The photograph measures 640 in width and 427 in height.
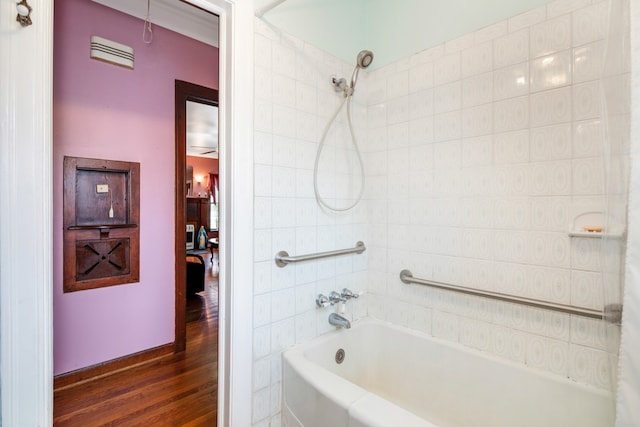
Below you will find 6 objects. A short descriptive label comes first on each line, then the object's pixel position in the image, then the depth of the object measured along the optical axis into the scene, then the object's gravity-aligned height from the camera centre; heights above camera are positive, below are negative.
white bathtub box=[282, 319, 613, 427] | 1.06 -0.75
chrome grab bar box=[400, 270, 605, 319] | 1.09 -0.36
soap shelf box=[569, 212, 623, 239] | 1.08 -0.04
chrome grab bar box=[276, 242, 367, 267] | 1.40 -0.21
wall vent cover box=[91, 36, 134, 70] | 2.00 +1.16
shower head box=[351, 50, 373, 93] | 1.64 +0.88
